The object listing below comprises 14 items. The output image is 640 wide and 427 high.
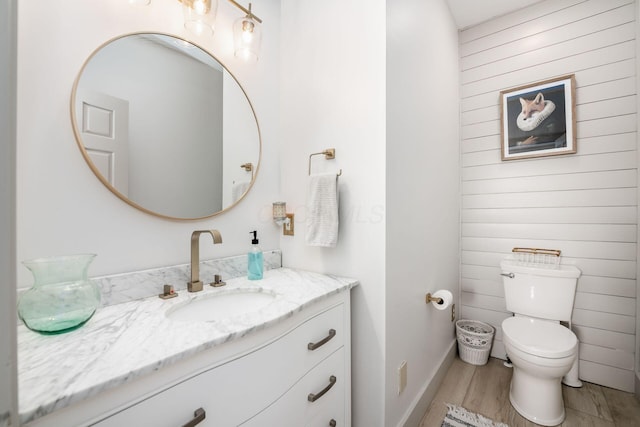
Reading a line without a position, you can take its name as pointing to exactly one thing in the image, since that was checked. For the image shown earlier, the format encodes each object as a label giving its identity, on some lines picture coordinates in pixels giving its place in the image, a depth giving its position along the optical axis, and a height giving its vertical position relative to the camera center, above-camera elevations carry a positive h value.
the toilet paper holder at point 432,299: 1.59 -0.50
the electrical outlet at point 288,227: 1.56 -0.06
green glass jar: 0.69 -0.21
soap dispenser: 1.29 -0.22
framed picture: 1.86 +0.72
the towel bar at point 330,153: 1.35 +0.33
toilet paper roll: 1.54 -0.48
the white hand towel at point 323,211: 1.28 +0.03
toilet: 1.41 -0.69
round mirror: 0.96 +0.40
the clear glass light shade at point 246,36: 1.32 +0.93
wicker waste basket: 2.02 -0.98
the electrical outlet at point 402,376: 1.30 -0.80
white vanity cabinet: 0.61 -0.48
